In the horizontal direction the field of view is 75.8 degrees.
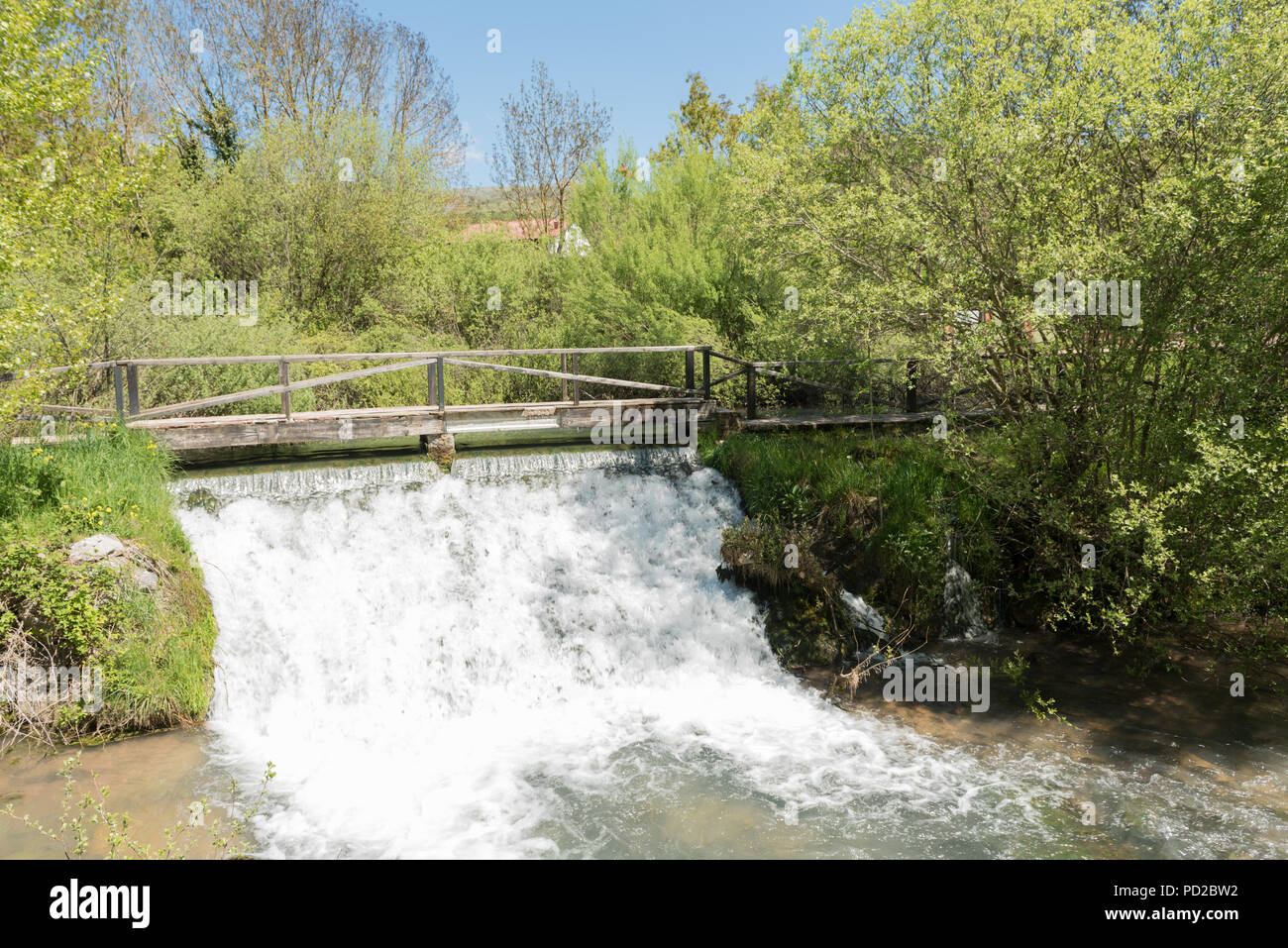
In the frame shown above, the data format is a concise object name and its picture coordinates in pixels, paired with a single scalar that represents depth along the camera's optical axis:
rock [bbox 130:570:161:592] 7.74
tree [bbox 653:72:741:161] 28.90
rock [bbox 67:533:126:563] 7.56
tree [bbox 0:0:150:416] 7.45
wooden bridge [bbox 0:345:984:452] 10.09
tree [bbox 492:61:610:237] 25.84
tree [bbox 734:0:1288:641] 7.11
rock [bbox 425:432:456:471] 10.72
